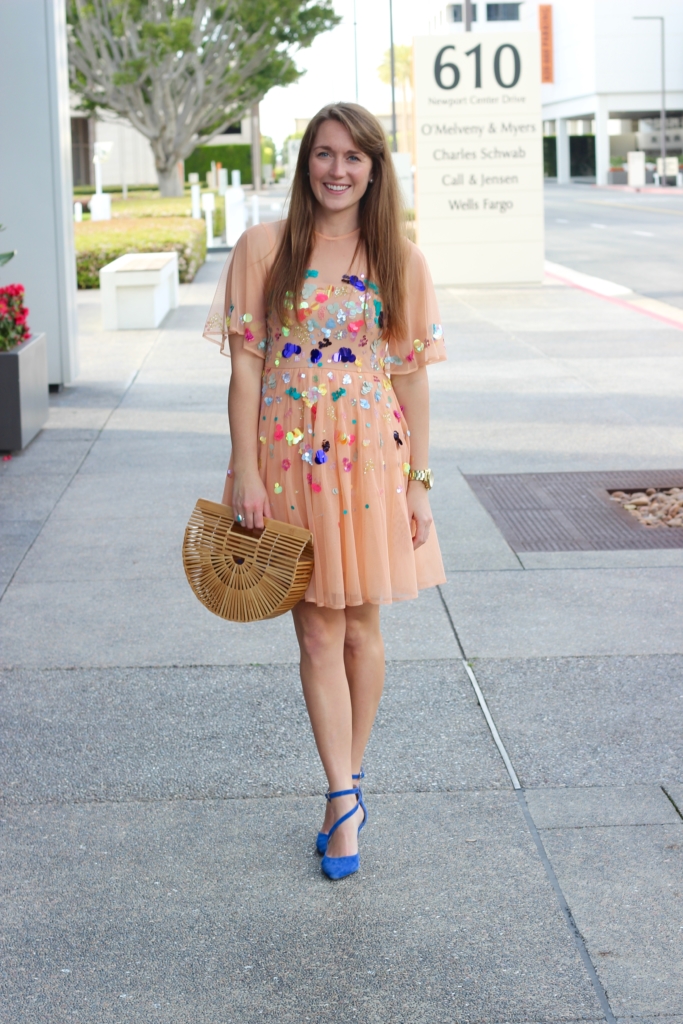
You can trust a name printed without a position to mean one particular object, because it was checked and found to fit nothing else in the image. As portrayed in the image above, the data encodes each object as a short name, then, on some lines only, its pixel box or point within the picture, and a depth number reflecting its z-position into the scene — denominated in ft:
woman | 10.22
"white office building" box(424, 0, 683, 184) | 244.42
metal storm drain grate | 20.39
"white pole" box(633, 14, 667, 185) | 212.84
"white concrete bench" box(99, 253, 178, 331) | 45.55
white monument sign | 60.44
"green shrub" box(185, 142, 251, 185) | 230.07
